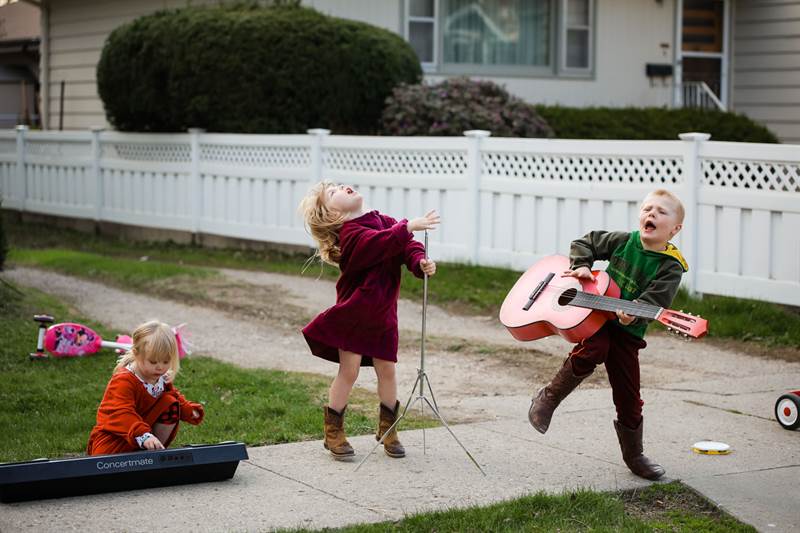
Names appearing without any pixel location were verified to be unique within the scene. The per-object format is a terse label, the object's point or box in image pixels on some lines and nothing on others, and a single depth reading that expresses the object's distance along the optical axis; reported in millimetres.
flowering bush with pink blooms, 13961
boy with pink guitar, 5078
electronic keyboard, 4715
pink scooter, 8016
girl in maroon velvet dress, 5398
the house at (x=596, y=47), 18000
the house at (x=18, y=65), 32438
